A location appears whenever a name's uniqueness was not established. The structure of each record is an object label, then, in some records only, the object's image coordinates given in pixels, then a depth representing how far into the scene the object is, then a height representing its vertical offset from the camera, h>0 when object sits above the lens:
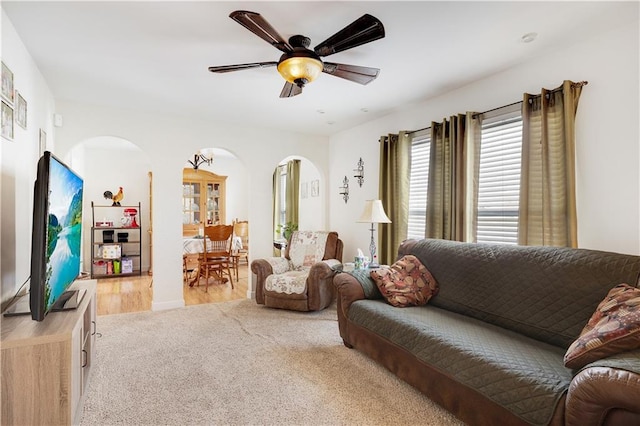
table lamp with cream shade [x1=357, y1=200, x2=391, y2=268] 3.68 -0.02
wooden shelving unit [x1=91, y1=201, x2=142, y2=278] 6.37 -0.67
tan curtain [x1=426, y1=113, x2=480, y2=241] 3.22 +0.34
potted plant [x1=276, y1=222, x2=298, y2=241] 5.74 -0.29
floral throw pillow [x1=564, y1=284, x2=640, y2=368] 1.43 -0.52
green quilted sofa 1.39 -0.75
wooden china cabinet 7.27 +0.27
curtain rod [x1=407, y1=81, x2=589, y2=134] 2.48 +0.94
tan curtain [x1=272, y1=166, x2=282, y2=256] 7.99 +0.31
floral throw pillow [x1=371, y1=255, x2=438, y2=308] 2.78 -0.60
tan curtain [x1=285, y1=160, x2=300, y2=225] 7.13 +0.43
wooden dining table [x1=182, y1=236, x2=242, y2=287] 5.72 -0.68
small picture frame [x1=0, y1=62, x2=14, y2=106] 2.07 +0.80
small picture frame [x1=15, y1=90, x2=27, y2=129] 2.32 +0.71
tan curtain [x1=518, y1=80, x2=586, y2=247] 2.49 +0.34
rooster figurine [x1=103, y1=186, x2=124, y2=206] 6.62 +0.31
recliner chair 4.04 -0.78
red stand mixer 6.72 -0.12
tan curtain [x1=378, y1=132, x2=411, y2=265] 4.02 +0.26
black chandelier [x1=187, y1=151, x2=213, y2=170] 6.27 +1.02
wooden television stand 1.51 -0.73
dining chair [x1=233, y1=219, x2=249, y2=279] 6.52 -0.42
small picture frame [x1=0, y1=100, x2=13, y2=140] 2.03 +0.56
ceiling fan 1.86 +1.03
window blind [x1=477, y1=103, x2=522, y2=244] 2.95 +0.33
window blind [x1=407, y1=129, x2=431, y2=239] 3.87 +0.34
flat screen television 1.57 -0.12
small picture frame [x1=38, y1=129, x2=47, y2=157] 2.92 +0.62
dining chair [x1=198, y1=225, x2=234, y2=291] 5.31 -0.61
